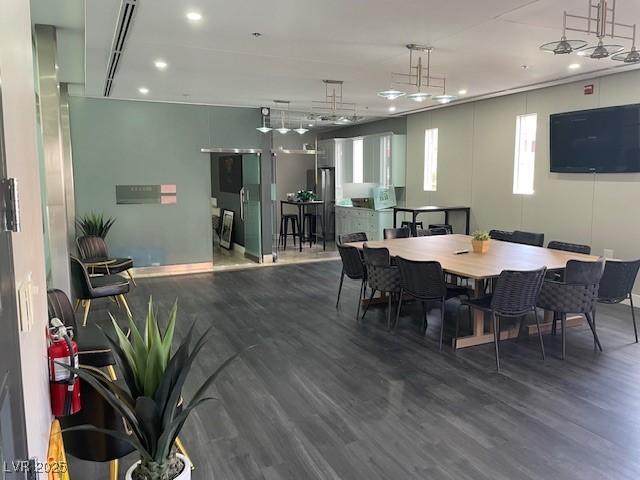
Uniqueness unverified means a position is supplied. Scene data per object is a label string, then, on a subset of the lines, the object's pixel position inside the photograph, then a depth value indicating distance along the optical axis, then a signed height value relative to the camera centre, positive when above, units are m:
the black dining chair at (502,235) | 6.61 -0.70
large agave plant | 1.70 -0.75
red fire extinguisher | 1.79 -0.70
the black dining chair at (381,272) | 5.00 -0.89
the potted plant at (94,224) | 7.29 -0.56
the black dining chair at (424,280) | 4.44 -0.88
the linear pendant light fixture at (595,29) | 3.09 +1.16
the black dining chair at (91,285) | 4.94 -1.03
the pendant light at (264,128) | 8.04 +0.96
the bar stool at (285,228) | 10.70 -0.95
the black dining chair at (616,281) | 4.39 -0.88
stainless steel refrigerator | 11.45 -0.22
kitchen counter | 9.85 -0.74
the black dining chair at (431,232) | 7.29 -0.70
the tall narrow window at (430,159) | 9.20 +0.49
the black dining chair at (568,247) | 5.36 -0.71
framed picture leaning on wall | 10.35 -0.91
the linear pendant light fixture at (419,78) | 4.66 +1.31
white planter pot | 1.73 -1.02
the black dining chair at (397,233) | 7.03 -0.69
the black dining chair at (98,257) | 6.35 -0.92
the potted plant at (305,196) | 10.82 -0.23
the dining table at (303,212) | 10.30 -0.62
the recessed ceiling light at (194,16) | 3.69 +1.30
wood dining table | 4.51 -0.75
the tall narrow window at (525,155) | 7.21 +0.44
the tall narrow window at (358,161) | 11.26 +0.57
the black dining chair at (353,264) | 5.54 -0.90
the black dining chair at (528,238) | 6.13 -0.69
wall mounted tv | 5.76 +0.55
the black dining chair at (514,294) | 4.04 -0.92
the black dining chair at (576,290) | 4.18 -0.90
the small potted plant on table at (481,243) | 5.41 -0.64
